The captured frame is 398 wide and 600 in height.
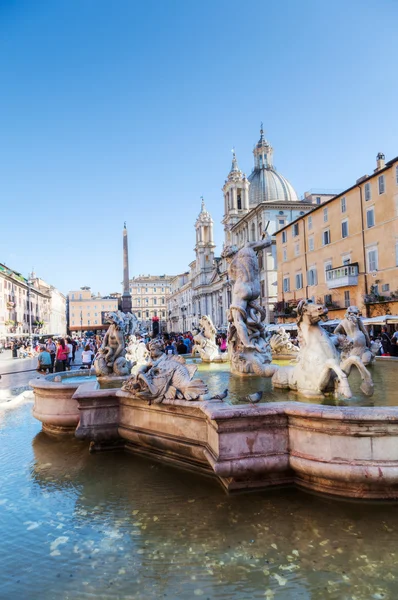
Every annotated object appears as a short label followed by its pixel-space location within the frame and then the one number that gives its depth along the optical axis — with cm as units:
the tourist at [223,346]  1354
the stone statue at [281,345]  956
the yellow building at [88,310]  12019
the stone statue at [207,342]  936
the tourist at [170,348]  1486
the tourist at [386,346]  1222
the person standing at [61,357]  1181
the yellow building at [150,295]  13000
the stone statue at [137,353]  973
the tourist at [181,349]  1388
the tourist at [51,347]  1552
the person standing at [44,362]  1222
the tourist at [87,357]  1246
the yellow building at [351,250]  2386
